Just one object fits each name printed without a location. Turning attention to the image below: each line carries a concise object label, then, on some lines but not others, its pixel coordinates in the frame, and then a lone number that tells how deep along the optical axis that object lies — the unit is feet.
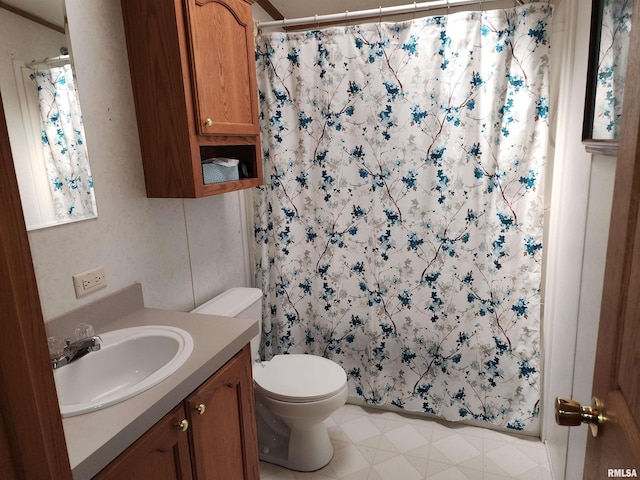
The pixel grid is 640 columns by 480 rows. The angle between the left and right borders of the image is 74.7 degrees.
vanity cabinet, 3.29
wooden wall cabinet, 4.84
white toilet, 5.94
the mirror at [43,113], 3.92
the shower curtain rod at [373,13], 6.16
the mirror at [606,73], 3.22
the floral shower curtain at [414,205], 6.23
